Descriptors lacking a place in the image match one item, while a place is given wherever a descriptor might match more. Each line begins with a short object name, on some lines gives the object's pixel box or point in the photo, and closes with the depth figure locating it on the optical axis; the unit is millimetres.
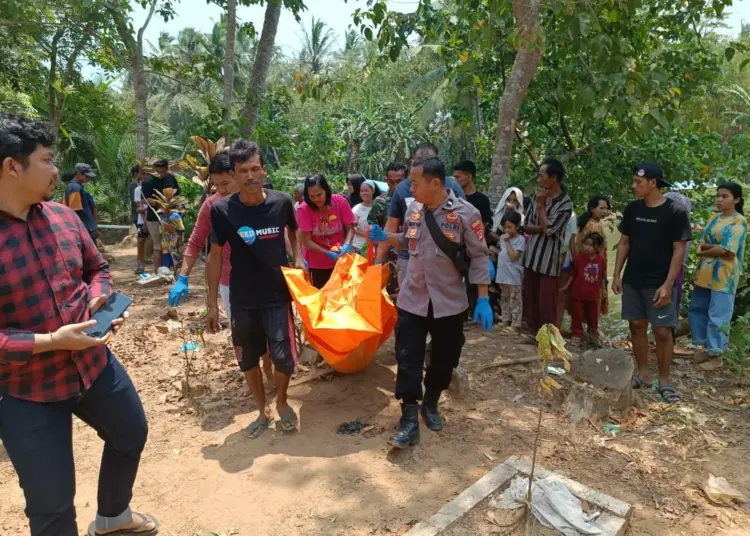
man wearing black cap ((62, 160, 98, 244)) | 7317
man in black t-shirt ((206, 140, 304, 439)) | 3322
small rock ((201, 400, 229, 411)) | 4008
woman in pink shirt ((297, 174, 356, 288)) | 4461
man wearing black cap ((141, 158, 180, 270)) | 7684
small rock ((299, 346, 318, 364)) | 4617
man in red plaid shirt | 1865
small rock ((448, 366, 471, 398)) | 3982
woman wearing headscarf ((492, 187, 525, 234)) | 5332
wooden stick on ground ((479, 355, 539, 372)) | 4528
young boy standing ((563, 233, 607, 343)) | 5195
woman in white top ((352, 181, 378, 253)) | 5543
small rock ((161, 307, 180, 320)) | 6137
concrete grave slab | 2484
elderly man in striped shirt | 4855
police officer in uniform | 3246
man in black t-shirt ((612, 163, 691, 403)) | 3984
